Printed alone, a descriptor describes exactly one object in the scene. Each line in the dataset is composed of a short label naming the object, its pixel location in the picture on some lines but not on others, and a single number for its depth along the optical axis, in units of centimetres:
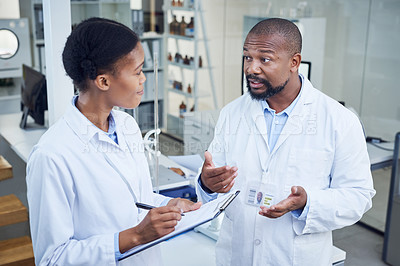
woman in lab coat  118
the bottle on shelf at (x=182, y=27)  564
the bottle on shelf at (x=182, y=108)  595
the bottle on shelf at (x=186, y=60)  572
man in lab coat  156
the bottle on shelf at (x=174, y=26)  572
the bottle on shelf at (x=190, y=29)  557
